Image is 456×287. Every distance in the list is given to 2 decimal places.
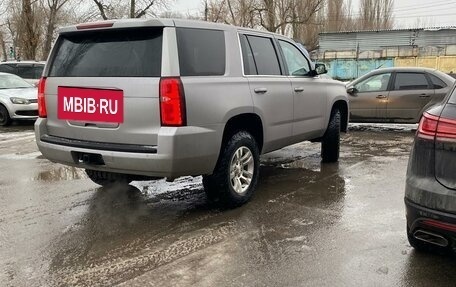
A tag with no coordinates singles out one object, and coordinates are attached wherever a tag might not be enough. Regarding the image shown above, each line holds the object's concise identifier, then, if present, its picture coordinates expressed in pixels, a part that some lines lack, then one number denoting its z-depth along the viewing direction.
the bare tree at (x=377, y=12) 54.81
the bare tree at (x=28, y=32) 26.45
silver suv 4.07
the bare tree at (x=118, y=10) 33.61
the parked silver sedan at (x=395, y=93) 10.34
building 36.16
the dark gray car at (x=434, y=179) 2.95
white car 12.39
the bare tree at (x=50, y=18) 35.30
